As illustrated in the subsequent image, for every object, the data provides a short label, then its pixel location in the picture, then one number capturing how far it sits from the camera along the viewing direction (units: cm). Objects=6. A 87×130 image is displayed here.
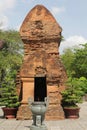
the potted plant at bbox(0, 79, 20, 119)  890
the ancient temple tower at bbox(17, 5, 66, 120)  879
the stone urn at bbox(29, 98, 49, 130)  644
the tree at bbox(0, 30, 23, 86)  2063
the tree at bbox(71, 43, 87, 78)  2322
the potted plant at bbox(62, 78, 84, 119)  883
